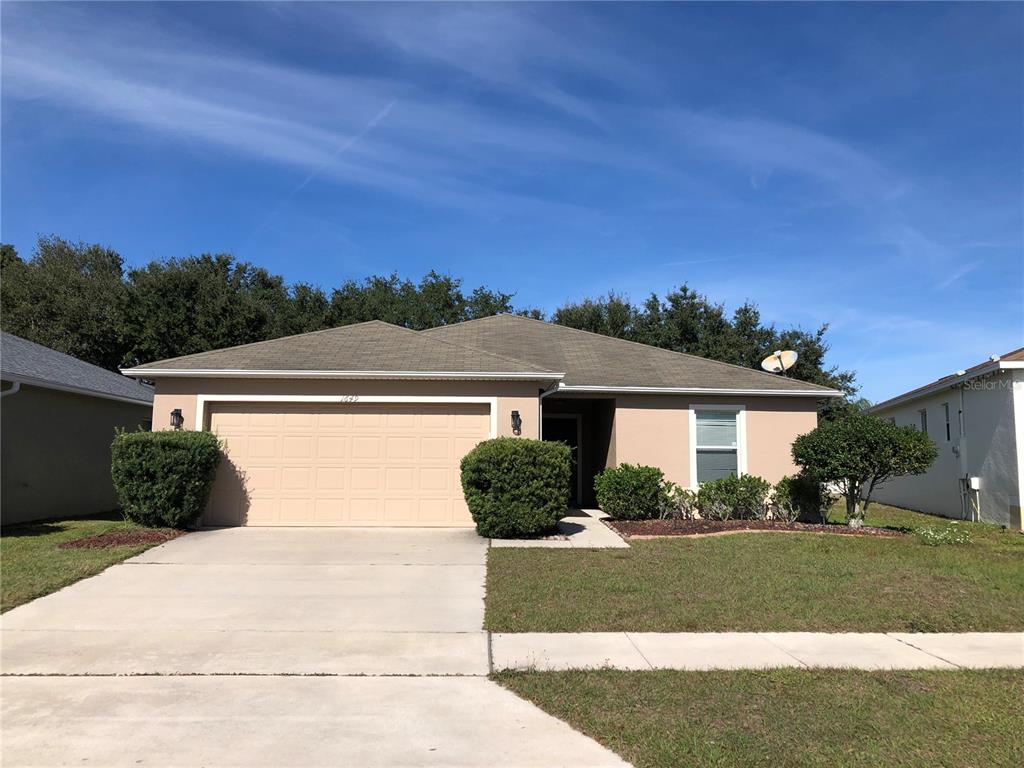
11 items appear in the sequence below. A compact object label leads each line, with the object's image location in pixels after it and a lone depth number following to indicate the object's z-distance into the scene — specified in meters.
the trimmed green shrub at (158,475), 10.90
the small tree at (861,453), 11.88
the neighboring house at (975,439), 14.19
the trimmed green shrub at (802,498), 14.04
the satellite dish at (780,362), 16.23
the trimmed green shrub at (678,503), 13.73
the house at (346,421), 12.15
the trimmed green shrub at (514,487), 10.73
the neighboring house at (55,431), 12.60
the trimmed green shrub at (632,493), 13.34
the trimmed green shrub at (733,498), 13.61
